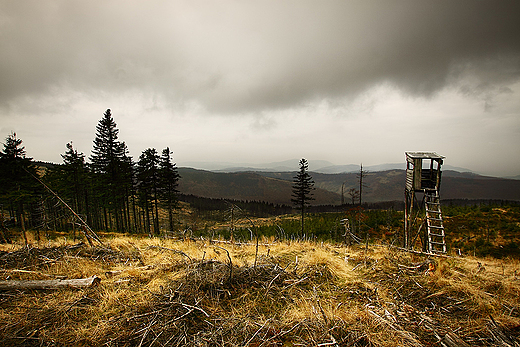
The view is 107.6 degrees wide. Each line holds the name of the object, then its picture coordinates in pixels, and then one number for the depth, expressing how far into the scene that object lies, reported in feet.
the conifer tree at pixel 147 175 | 86.84
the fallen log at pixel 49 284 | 13.37
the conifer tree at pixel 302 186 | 103.54
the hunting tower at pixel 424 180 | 36.19
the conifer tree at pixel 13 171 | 59.41
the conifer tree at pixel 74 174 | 85.46
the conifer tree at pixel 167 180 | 89.50
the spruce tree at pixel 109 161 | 87.35
